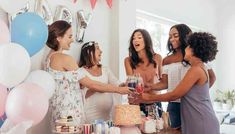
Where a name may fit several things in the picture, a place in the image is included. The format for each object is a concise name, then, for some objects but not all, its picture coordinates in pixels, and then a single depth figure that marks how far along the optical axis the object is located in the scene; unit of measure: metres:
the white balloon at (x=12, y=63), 1.54
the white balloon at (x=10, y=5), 1.87
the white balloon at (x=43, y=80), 1.90
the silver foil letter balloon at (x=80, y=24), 2.90
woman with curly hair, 2.12
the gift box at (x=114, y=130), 1.96
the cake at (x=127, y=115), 2.02
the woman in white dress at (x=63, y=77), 2.22
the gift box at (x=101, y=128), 1.99
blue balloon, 1.72
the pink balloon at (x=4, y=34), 1.64
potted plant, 5.01
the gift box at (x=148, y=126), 2.24
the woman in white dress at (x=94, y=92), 2.72
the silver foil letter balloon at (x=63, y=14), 2.69
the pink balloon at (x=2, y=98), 1.62
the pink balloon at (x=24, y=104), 1.56
